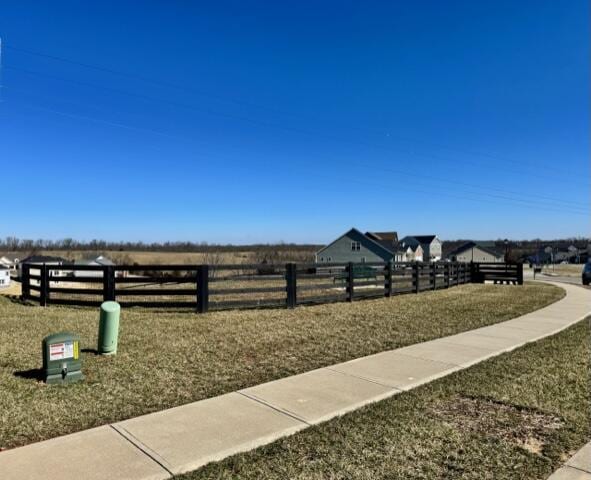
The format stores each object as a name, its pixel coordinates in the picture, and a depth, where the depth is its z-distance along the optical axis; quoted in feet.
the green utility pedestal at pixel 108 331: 20.77
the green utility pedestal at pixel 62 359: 16.35
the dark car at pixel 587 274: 84.12
